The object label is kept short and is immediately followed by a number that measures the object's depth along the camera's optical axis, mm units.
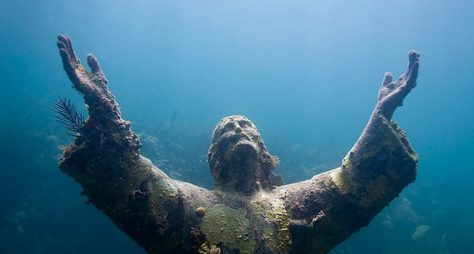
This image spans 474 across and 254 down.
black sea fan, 3814
